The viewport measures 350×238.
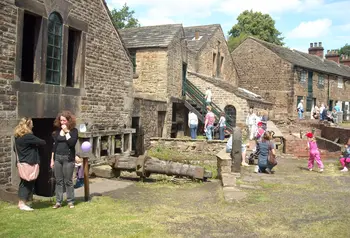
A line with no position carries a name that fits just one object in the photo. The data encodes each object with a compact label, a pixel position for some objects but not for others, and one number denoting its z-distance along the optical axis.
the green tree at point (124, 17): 52.91
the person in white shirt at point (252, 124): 17.03
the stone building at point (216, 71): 23.20
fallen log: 9.69
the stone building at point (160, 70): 19.30
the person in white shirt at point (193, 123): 18.31
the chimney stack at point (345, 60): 47.81
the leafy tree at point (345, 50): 83.49
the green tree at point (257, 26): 47.31
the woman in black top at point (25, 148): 6.39
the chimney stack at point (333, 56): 44.97
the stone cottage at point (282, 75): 31.53
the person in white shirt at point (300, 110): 28.73
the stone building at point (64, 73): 8.14
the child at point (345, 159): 12.44
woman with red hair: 6.50
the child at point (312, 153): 12.32
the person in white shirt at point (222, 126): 18.17
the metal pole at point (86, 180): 7.08
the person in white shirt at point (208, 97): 20.45
